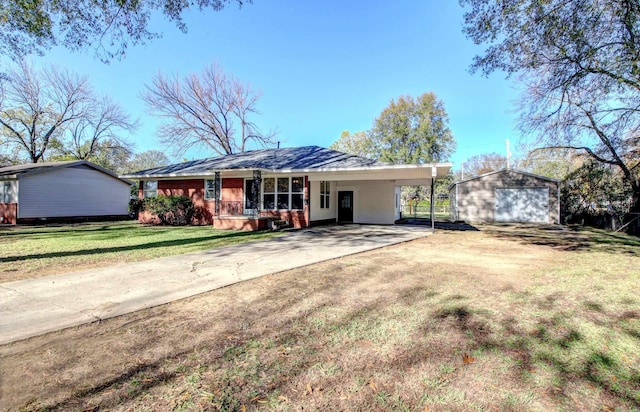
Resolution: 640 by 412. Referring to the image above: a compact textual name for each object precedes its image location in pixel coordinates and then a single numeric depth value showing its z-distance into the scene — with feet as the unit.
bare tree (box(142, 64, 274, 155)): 82.79
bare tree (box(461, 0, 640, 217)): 25.53
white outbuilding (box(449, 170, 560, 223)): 59.26
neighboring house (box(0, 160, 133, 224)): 51.96
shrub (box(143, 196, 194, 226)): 51.37
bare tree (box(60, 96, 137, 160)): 92.06
